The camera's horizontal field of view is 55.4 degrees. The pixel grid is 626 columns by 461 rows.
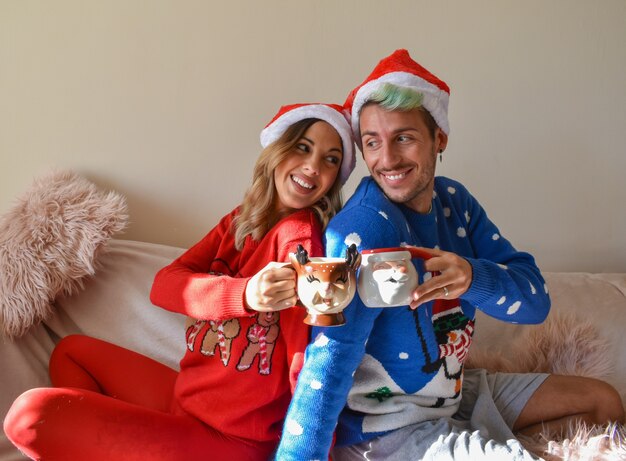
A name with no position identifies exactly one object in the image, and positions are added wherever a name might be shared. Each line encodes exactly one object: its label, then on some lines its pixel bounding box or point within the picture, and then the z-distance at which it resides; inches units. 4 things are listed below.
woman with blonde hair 40.8
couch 58.6
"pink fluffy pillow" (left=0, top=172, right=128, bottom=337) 57.6
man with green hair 39.2
